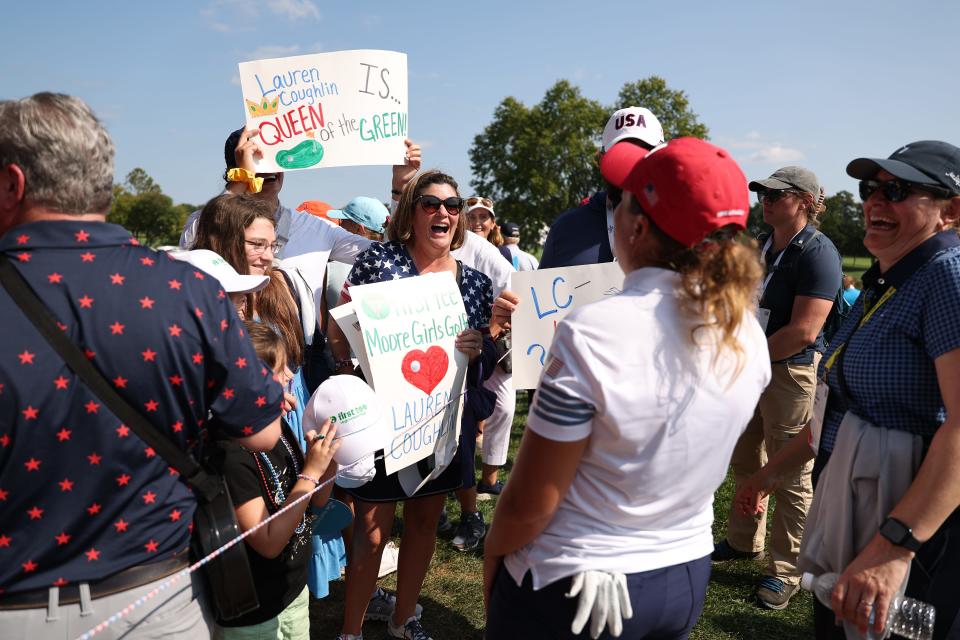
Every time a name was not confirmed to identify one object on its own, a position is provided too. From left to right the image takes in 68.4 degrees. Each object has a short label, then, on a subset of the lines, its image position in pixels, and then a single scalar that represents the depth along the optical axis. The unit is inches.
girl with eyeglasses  122.8
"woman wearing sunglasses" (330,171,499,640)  132.7
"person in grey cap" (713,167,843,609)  161.3
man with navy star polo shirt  57.1
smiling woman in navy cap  75.9
